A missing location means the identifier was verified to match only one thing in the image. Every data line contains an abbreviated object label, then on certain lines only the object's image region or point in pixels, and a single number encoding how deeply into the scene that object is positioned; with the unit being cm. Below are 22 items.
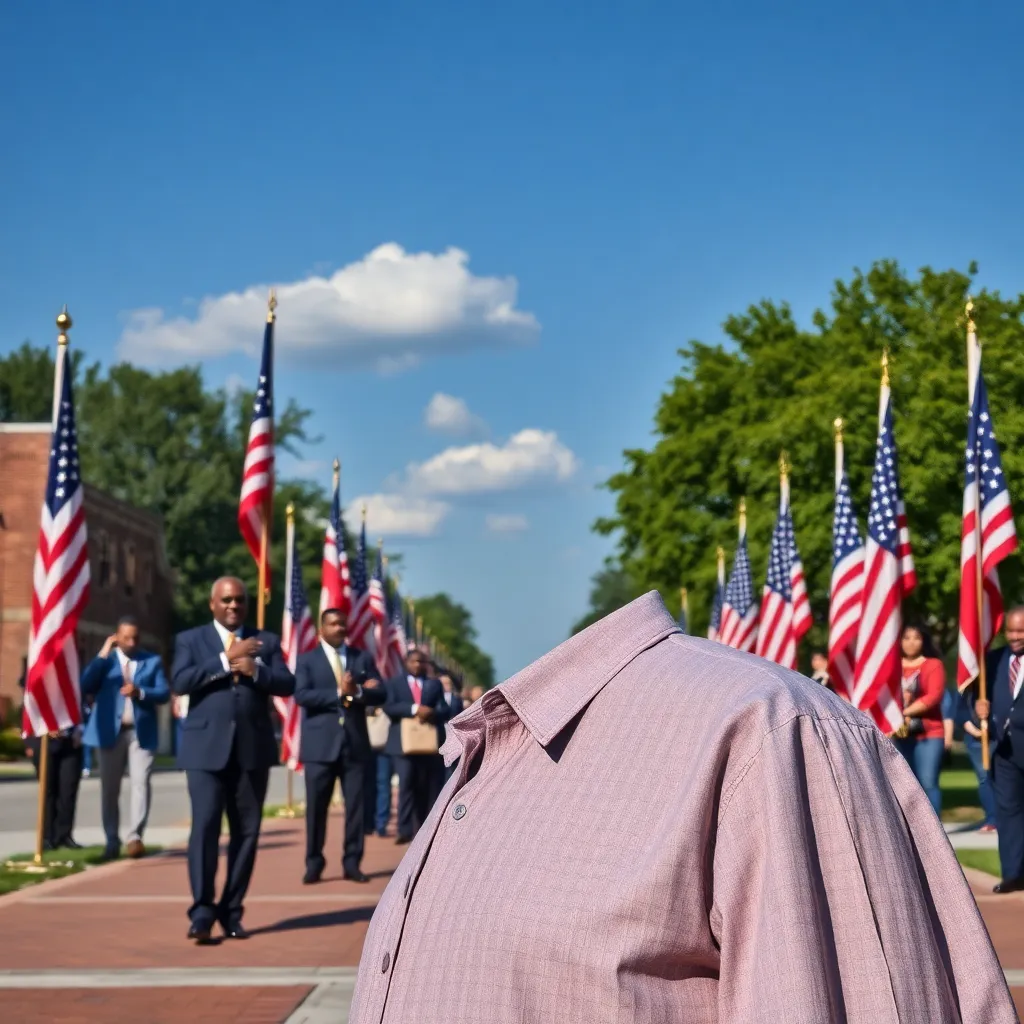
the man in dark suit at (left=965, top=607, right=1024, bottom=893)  1102
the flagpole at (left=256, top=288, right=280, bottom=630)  1282
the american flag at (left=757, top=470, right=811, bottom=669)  2367
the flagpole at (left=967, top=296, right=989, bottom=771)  1296
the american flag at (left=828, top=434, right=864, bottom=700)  1724
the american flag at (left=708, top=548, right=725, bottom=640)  3462
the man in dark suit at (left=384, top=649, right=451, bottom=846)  1590
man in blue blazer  1386
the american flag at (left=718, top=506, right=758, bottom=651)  2747
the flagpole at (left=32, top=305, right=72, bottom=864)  1288
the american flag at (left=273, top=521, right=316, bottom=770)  2248
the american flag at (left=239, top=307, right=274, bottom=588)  1415
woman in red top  1418
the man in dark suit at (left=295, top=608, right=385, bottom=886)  1200
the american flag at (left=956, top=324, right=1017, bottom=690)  1384
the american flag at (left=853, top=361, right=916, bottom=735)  1451
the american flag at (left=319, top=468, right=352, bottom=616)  2291
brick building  4628
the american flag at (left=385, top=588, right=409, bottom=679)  3281
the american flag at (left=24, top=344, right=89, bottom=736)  1338
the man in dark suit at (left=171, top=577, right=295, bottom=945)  881
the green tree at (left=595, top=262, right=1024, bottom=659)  3222
